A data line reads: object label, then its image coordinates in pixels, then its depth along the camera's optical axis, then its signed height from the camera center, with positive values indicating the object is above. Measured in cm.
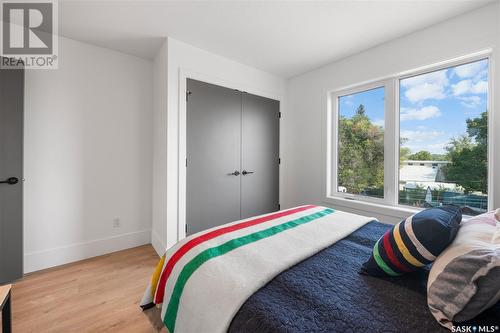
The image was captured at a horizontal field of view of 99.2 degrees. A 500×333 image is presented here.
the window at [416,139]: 193 +30
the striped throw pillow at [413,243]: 82 -31
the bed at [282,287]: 69 -49
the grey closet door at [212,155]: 247 +12
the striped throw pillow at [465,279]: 62 -35
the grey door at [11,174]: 185 -9
